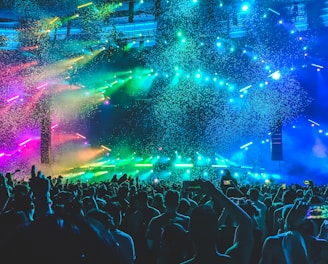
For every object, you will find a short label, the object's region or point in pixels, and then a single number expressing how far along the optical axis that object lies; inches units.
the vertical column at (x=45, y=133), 814.5
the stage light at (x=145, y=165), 931.1
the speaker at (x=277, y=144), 810.2
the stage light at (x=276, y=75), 769.2
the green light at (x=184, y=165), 892.0
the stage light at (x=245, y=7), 597.3
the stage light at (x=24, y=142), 846.9
